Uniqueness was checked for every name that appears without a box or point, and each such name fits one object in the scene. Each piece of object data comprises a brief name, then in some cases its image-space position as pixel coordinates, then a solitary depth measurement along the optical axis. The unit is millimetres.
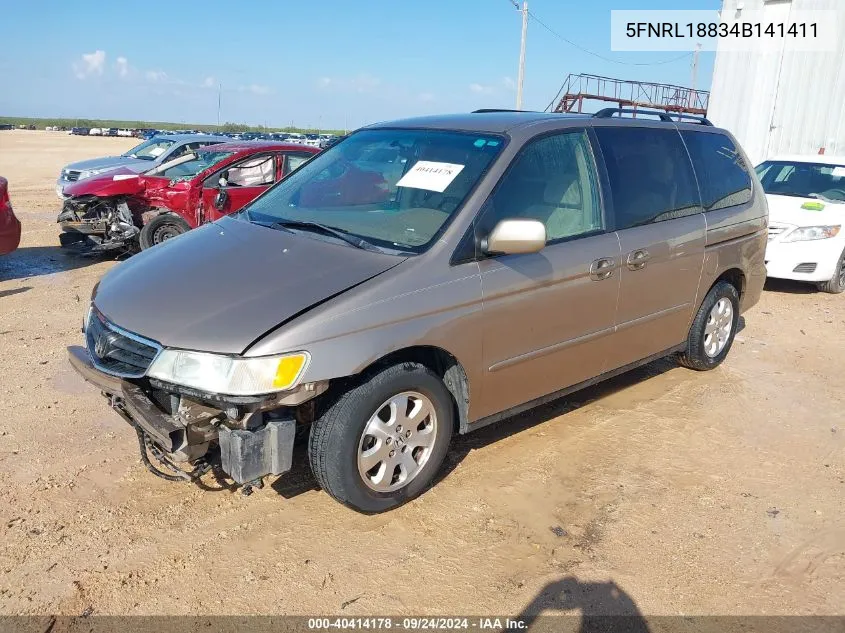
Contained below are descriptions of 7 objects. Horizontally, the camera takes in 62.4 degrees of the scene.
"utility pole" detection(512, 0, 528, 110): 26000
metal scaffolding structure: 21781
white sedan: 8469
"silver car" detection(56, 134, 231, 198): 13250
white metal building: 14812
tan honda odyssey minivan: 2955
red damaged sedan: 8789
